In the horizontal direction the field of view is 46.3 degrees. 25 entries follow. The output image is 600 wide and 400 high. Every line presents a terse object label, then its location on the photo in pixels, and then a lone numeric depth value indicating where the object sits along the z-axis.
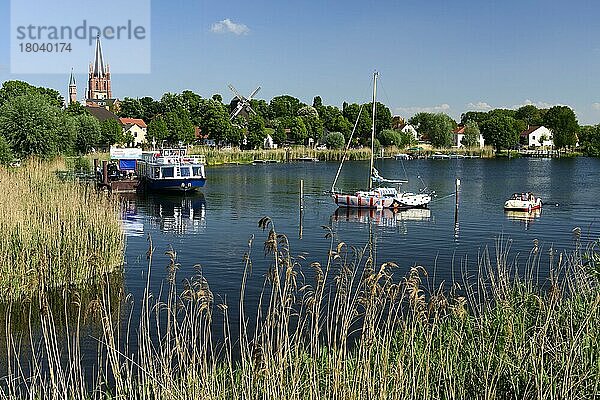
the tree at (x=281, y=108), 127.01
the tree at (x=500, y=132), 122.44
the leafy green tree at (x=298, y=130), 107.88
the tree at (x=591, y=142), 120.15
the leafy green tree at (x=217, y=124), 97.25
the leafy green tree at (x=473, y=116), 149.88
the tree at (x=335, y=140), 106.56
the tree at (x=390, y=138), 112.81
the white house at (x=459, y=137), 127.82
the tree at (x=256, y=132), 100.00
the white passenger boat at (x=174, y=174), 45.94
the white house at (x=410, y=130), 131.88
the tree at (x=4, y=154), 31.74
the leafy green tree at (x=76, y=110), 84.00
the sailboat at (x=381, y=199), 35.84
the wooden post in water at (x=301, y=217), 29.88
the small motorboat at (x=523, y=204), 34.94
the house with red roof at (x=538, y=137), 136.12
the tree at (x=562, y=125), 130.25
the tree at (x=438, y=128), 125.81
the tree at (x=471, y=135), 122.00
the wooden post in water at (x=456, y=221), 27.61
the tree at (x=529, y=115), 157.38
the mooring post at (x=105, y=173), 42.27
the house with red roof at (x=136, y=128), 105.00
